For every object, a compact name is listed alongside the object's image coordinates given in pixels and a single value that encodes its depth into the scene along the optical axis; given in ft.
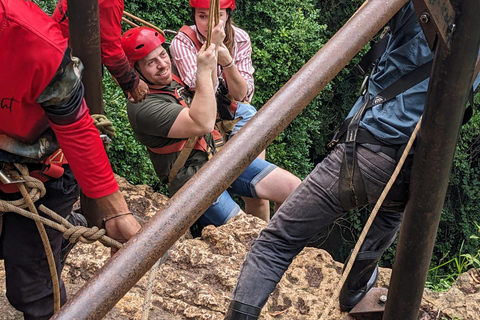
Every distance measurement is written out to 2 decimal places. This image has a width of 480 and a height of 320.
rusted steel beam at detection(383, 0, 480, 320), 11.69
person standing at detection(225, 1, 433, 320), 13.01
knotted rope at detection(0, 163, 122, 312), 11.95
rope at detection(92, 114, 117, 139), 12.84
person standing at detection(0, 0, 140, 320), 11.38
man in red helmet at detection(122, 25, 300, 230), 14.55
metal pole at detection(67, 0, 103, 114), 12.31
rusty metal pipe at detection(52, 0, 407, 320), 9.28
